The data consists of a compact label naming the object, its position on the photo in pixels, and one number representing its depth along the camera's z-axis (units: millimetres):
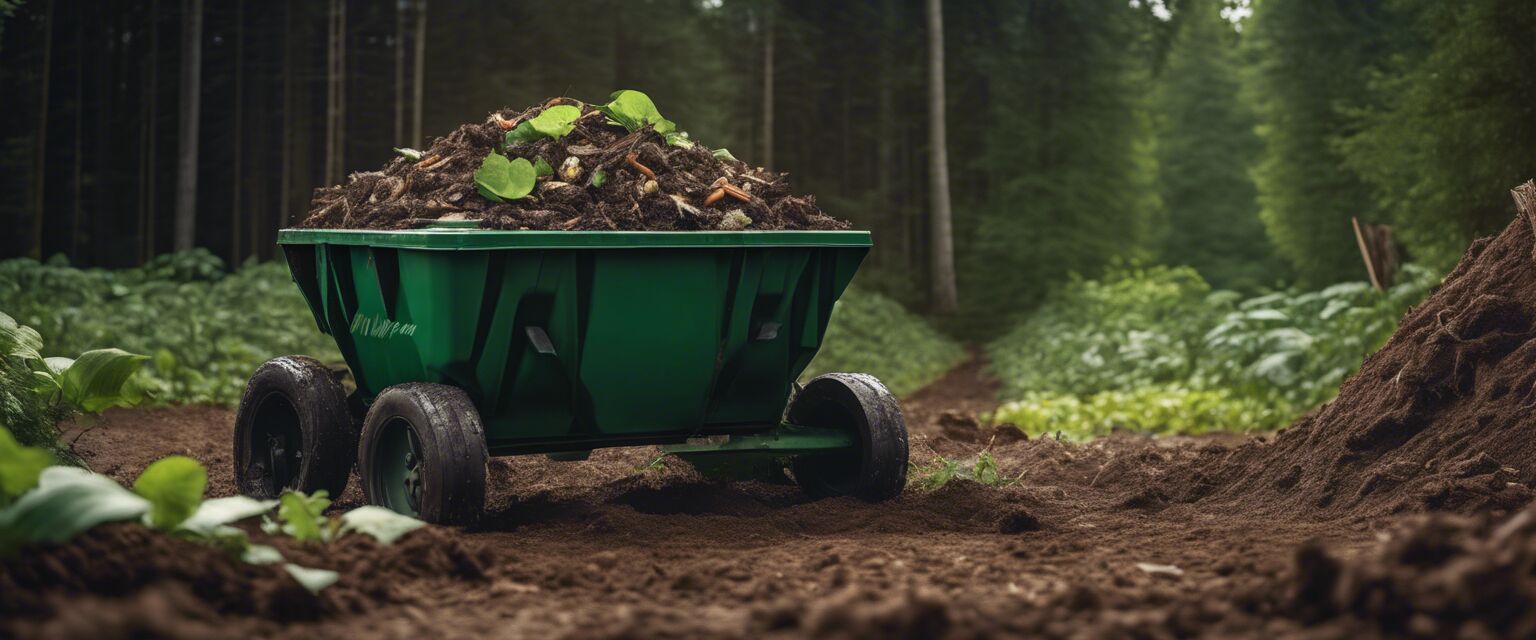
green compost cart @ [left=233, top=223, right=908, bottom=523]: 4715
